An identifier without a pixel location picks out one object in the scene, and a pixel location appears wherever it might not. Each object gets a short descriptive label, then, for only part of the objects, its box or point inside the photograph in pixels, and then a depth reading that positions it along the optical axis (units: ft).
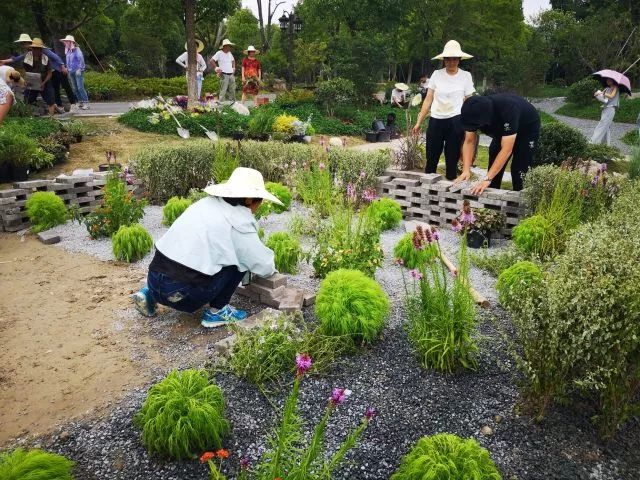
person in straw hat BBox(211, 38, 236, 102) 44.57
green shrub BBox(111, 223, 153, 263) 15.70
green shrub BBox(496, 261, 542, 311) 10.97
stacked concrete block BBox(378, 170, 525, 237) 17.22
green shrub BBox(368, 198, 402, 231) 17.97
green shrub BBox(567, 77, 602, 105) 70.85
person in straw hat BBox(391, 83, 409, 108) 54.13
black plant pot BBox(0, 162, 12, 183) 23.32
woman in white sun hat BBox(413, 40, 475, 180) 20.22
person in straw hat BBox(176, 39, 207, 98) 45.14
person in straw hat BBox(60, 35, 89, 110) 41.57
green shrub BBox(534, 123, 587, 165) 24.75
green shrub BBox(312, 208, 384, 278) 12.78
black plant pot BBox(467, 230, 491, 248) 16.44
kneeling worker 10.75
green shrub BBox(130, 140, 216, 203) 21.94
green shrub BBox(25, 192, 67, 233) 18.88
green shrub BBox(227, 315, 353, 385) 9.18
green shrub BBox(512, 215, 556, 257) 14.05
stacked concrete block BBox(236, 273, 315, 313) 11.75
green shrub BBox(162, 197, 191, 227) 17.90
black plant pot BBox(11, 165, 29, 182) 23.66
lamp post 56.34
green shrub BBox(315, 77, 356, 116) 47.88
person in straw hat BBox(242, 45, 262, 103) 46.09
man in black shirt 16.49
